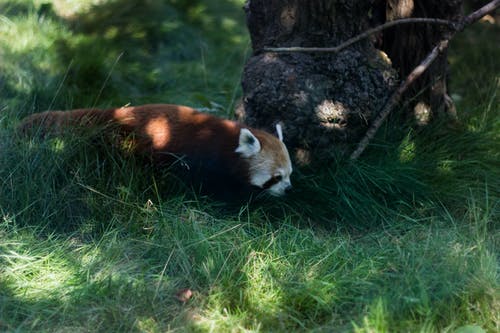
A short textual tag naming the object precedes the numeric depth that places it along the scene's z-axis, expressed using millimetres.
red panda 9555
